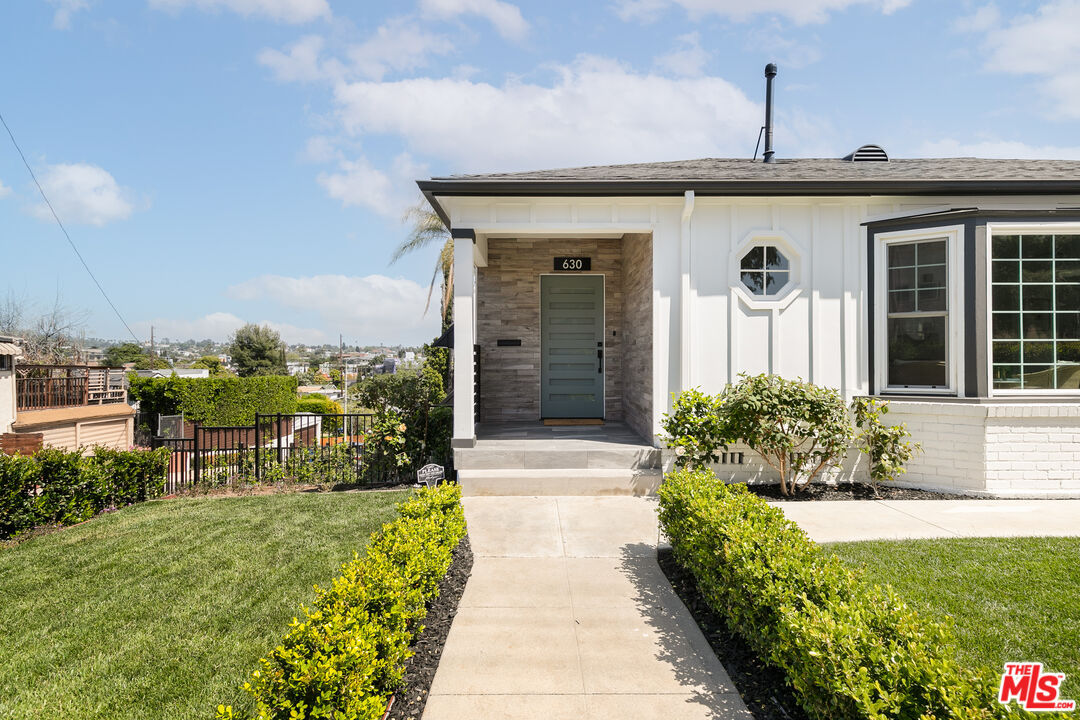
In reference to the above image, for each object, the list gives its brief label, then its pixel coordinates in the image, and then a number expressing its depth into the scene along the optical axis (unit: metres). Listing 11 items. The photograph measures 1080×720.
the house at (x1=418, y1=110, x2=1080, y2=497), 5.72
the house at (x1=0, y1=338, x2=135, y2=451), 13.52
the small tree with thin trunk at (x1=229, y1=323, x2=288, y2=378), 33.66
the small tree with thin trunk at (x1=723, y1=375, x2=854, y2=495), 5.66
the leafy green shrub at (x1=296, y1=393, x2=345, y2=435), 25.94
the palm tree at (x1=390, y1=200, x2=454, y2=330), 16.19
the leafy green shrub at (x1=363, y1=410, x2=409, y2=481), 6.83
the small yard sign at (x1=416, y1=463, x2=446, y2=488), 6.23
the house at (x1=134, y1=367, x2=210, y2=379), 42.09
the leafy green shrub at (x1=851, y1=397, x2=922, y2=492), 5.88
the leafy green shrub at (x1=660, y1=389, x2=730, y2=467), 5.88
